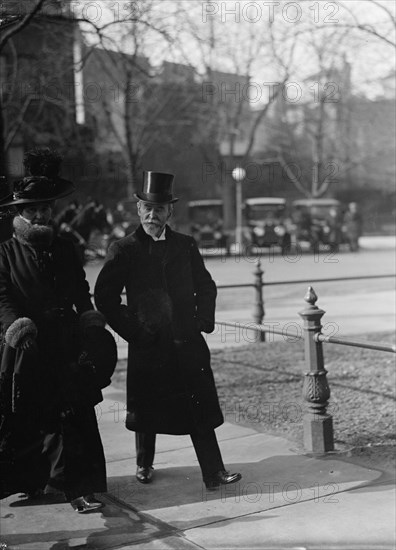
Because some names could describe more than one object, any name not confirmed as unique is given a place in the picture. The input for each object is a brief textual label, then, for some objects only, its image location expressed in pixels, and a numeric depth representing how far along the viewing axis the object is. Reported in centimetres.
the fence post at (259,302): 1004
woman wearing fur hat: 402
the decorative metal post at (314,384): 530
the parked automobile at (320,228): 3062
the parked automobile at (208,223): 2944
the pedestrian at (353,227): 2972
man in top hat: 455
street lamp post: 2852
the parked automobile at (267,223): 2994
